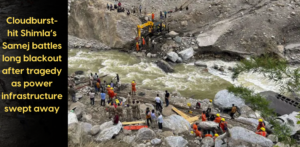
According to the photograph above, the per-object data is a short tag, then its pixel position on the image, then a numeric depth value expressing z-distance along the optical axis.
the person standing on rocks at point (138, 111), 11.80
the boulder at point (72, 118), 10.75
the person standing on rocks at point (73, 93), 14.06
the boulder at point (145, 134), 9.89
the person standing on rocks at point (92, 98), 13.37
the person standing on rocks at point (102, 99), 13.21
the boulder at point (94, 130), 9.99
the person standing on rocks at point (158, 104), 12.89
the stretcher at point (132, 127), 10.87
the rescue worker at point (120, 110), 11.67
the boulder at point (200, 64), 20.53
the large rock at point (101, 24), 23.88
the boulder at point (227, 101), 13.71
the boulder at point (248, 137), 8.86
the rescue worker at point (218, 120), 11.31
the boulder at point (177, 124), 11.01
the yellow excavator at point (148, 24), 23.19
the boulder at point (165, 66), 19.88
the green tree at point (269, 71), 6.10
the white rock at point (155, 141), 9.60
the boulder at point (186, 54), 21.46
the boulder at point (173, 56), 21.19
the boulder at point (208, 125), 10.80
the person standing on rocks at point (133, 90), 14.93
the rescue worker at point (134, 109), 11.72
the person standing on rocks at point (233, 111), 12.55
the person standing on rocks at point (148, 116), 11.08
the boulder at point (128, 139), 9.63
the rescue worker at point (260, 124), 10.52
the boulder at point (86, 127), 10.25
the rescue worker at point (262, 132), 9.90
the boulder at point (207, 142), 9.57
